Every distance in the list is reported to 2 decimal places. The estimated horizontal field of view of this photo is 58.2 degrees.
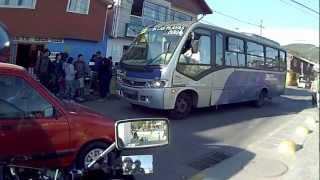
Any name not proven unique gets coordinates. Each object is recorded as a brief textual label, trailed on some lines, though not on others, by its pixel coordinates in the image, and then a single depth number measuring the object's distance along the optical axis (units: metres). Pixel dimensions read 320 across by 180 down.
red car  3.40
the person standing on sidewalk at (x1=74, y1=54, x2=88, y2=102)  9.53
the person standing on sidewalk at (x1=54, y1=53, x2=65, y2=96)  9.17
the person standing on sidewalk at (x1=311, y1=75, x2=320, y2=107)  11.85
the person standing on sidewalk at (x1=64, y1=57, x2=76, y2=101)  9.23
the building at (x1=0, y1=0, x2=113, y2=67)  12.58
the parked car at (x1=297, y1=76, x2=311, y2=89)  26.64
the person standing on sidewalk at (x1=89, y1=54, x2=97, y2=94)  10.35
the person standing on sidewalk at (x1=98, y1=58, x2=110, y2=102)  10.05
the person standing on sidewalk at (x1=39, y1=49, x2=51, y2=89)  9.11
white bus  7.73
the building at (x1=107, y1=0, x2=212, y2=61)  15.16
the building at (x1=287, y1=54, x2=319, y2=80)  35.42
